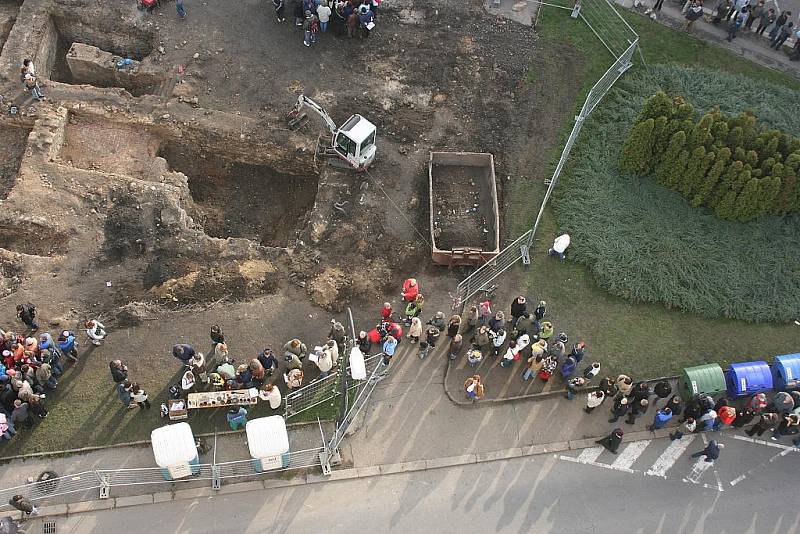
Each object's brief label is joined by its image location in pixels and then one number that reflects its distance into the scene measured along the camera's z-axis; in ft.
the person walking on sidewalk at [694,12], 89.15
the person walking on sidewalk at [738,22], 89.35
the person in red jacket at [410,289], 62.44
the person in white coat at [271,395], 54.60
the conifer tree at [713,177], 68.74
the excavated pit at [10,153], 71.56
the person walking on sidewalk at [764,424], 55.52
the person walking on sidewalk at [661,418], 56.18
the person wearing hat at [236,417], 54.60
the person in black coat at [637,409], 55.88
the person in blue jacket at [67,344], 55.98
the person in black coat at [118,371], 54.03
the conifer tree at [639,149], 71.00
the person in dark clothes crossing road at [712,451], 54.19
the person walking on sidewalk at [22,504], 48.69
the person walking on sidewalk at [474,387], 57.26
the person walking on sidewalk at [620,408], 56.24
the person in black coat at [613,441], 54.29
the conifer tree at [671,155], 69.97
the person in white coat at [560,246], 67.09
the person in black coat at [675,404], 56.44
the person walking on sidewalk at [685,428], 56.49
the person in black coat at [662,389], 56.85
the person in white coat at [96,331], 57.82
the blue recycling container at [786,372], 59.21
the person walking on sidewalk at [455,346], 58.65
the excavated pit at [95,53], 81.46
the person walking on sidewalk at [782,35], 88.58
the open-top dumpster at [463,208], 66.90
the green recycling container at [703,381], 58.54
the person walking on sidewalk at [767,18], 89.92
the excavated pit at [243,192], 74.74
